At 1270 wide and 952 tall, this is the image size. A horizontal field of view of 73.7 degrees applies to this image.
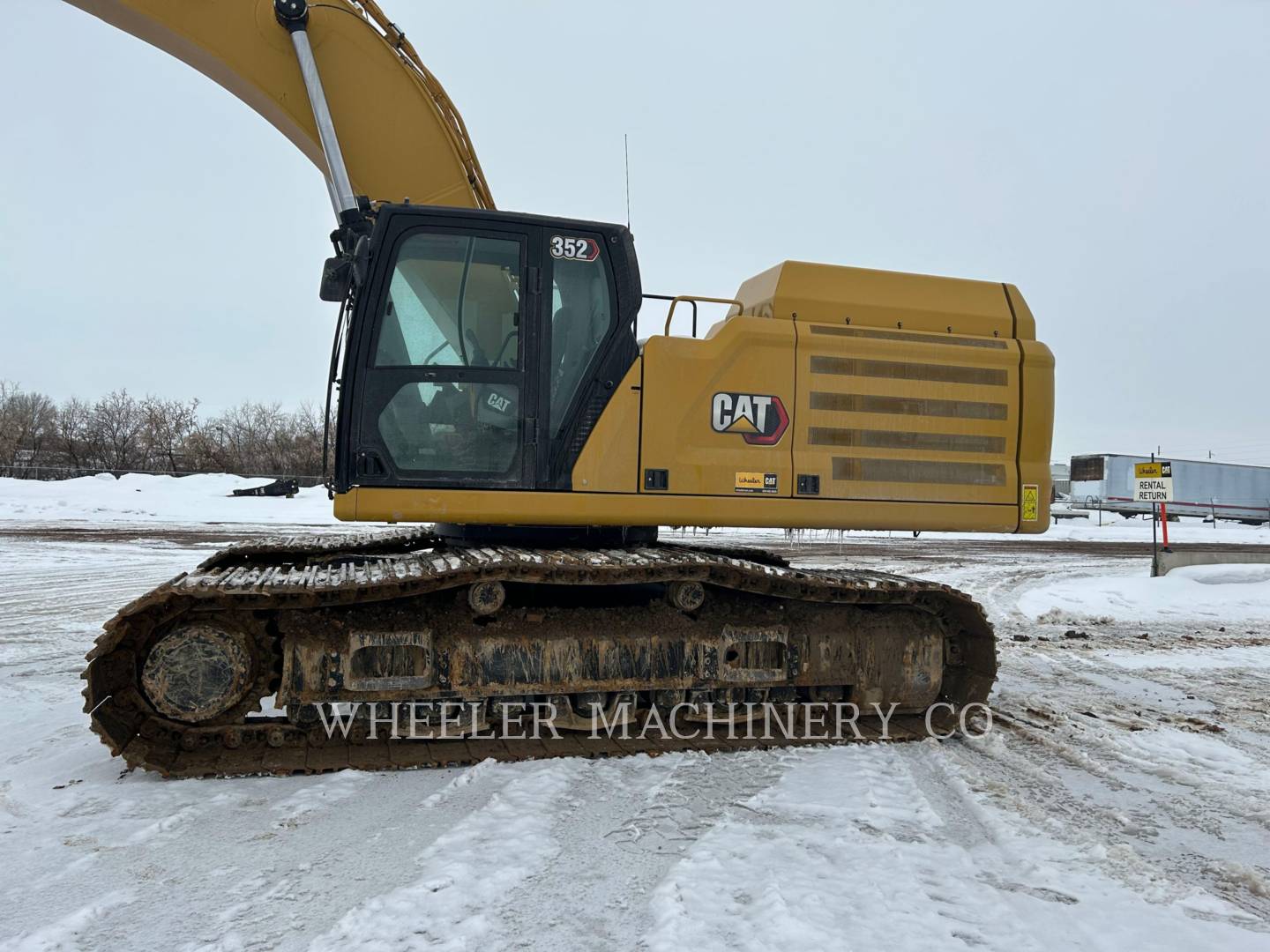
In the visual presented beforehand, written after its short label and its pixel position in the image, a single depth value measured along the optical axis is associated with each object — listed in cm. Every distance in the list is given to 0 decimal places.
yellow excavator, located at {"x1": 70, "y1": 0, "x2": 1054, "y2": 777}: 413
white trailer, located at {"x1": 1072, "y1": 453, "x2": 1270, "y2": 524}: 4103
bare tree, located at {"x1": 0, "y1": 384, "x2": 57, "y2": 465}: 4350
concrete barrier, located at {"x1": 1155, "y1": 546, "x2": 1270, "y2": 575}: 1333
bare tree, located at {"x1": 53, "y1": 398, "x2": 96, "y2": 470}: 4447
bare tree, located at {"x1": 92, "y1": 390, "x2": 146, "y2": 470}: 4588
